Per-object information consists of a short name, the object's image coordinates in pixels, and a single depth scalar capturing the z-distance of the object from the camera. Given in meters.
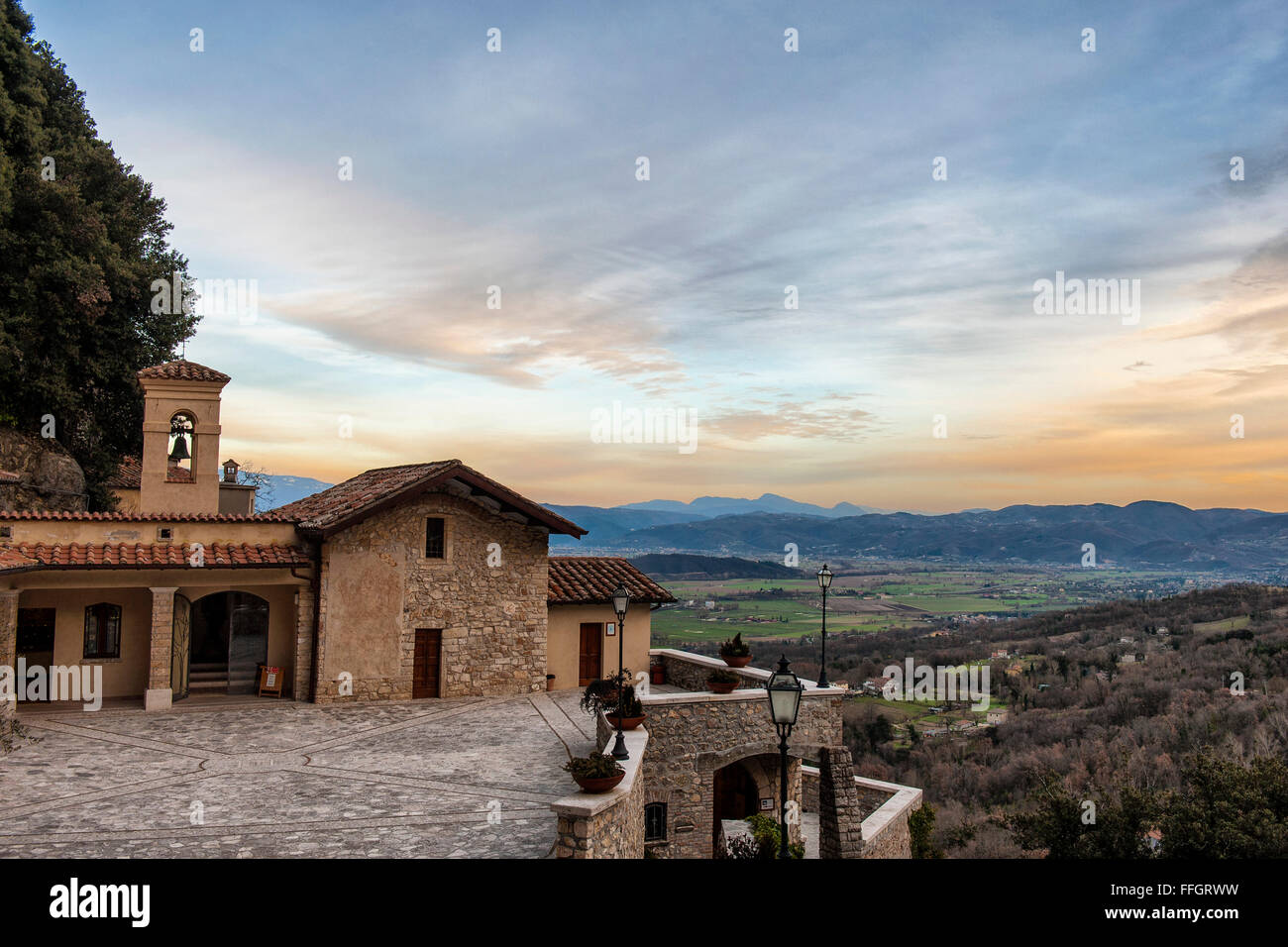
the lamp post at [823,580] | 18.94
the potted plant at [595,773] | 10.03
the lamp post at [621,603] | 13.99
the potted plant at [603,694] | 15.26
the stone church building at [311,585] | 17.47
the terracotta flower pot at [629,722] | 14.47
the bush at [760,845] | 17.14
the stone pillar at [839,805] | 18.20
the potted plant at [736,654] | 19.28
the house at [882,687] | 57.77
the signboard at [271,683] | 18.95
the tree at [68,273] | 24.58
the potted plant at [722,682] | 17.52
